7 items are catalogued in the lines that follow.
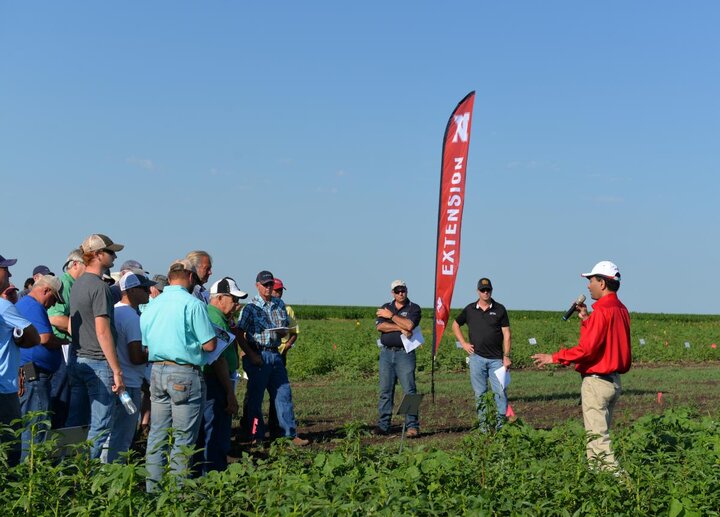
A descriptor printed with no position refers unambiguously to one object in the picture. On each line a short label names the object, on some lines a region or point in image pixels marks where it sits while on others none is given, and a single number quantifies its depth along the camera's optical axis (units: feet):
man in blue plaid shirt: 33.73
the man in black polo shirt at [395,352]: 37.52
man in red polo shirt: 26.05
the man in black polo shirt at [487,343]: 36.65
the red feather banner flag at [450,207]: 48.01
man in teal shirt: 22.71
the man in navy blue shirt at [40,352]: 24.97
